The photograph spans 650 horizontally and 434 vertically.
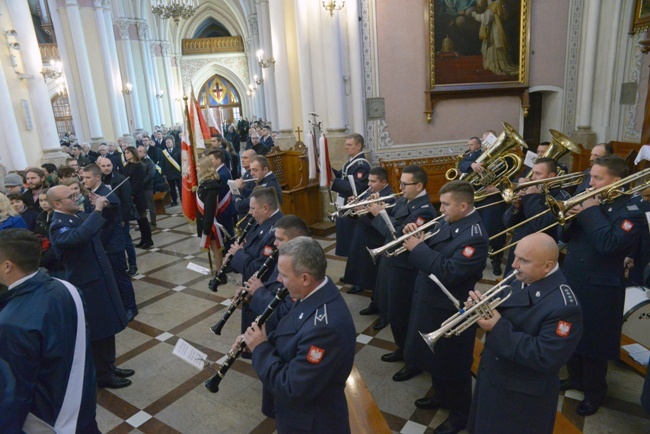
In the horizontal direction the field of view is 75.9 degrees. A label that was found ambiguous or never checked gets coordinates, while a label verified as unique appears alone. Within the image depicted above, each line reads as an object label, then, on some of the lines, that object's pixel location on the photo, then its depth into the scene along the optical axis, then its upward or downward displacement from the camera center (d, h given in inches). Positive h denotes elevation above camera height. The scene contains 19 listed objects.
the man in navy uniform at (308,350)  77.4 -44.6
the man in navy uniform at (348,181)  217.5 -35.6
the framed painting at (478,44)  358.0 +50.2
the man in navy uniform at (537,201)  146.1 -34.9
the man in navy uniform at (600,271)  119.4 -51.1
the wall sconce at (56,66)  716.9 +113.3
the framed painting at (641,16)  327.0 +59.7
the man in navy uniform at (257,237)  132.1 -37.7
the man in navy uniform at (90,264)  139.5 -46.6
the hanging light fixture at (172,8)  644.1 +171.9
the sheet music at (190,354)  99.7 -55.0
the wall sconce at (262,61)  452.6 +66.0
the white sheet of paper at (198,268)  142.1 -49.4
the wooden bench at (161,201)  405.9 -78.8
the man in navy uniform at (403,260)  144.7 -53.0
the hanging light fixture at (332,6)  309.6 +77.1
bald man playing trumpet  82.5 -47.2
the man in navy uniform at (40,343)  79.4 -41.2
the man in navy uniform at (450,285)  114.7 -51.2
